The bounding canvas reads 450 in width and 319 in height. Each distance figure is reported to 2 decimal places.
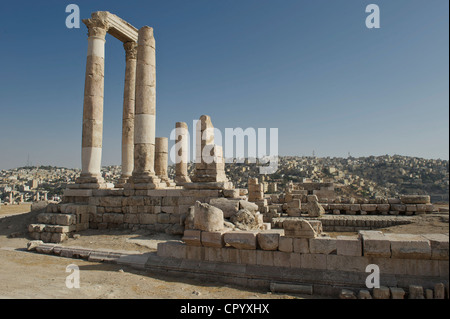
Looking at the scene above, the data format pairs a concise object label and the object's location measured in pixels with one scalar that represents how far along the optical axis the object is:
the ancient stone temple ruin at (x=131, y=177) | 11.12
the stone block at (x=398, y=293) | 5.20
